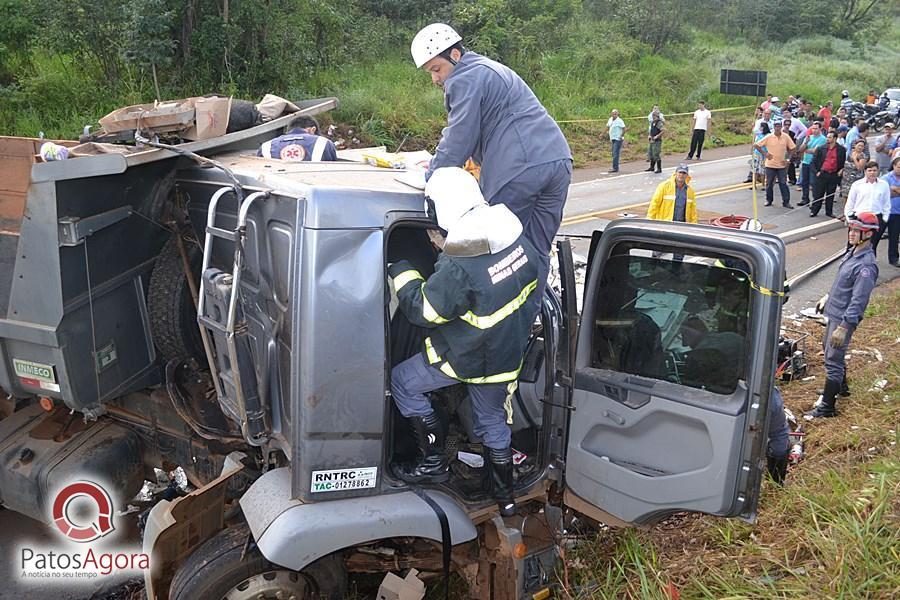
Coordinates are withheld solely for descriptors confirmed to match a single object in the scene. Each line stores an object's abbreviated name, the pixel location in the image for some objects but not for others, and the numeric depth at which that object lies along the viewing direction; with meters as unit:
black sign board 25.67
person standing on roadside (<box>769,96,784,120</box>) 18.67
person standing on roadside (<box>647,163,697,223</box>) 10.08
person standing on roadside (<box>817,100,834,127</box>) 19.21
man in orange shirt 15.11
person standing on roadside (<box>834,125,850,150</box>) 15.48
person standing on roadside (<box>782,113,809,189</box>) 17.38
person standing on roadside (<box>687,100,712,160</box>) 20.36
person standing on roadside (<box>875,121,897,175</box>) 14.48
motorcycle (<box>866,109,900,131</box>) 26.87
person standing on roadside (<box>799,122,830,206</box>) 15.19
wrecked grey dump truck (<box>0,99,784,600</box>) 2.88
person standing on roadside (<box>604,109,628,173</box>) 18.58
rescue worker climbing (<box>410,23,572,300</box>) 3.54
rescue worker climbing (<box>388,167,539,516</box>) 2.92
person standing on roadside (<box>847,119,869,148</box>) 15.59
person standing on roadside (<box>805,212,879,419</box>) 6.14
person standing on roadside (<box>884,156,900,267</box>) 11.47
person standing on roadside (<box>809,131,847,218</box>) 14.35
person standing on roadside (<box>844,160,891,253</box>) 10.93
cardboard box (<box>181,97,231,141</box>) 4.38
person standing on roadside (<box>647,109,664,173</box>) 18.17
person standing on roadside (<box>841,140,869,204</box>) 13.42
